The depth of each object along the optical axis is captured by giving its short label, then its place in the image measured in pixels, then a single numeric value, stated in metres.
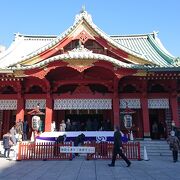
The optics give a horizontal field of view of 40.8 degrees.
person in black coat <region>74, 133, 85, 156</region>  13.88
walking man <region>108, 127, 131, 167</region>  10.80
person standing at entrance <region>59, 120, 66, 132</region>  17.62
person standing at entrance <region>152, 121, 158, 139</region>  19.48
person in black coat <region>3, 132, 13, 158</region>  13.63
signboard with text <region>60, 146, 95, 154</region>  12.40
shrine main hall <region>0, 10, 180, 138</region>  17.14
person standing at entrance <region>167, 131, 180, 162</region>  12.47
